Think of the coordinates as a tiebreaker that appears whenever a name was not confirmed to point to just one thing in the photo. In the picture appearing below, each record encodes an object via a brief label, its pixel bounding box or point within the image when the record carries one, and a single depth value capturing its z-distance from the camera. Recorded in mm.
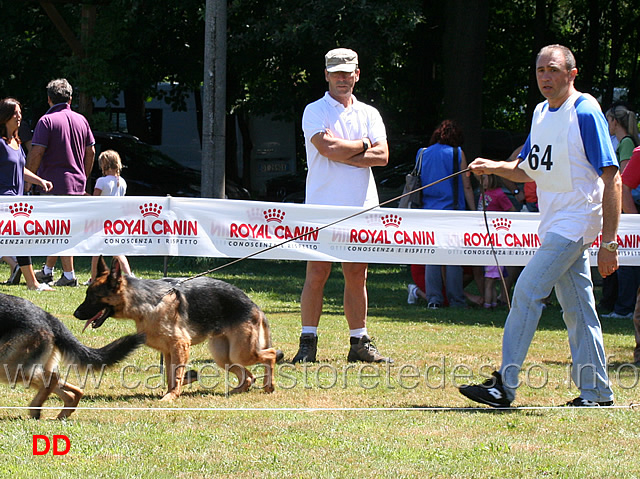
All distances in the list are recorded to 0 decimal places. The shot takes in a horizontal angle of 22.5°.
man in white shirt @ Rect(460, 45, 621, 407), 9287
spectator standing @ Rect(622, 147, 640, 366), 12627
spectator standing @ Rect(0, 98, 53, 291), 17037
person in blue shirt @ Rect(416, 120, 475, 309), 17723
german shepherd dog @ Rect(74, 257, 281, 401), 10151
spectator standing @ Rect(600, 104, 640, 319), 15446
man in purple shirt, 18244
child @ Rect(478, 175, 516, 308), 18958
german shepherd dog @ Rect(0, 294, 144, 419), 8971
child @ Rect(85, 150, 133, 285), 19191
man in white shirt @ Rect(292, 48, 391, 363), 12188
